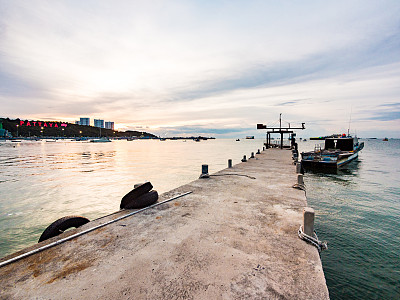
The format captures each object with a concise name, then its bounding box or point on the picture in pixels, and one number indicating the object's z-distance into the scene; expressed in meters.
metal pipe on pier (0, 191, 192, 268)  3.53
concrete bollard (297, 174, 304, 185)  8.76
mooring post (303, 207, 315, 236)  4.20
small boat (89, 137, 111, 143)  130.55
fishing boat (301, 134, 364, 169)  24.56
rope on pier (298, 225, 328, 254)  4.07
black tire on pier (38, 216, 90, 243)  4.64
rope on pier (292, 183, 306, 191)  8.73
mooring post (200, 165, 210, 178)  11.10
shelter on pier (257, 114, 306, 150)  49.29
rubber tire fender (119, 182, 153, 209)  6.20
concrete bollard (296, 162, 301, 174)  12.40
